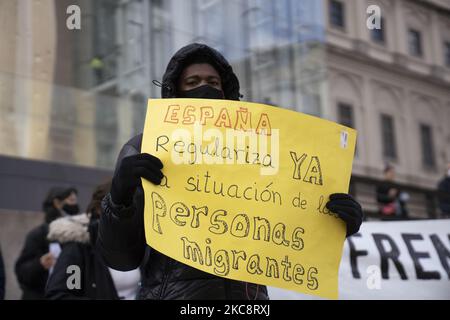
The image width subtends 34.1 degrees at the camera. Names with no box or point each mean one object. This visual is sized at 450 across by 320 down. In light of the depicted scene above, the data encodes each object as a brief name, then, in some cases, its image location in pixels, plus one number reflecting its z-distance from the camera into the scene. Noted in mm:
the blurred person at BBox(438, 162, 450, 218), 12125
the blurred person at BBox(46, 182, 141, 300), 4184
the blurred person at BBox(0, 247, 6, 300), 3586
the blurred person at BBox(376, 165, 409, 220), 11455
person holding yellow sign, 2355
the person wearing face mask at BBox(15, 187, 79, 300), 5330
